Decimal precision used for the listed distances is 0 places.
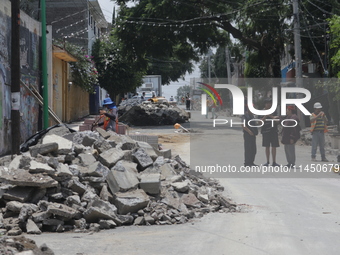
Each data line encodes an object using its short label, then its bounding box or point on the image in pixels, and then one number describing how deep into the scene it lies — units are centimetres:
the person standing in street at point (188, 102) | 6049
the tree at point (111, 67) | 4556
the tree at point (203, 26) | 3197
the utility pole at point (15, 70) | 1388
